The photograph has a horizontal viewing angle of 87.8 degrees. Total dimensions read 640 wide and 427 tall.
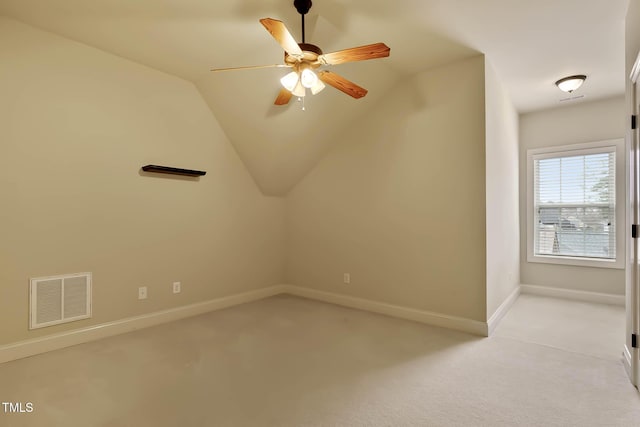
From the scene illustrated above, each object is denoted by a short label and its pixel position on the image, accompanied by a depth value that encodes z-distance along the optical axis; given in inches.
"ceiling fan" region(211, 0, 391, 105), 82.5
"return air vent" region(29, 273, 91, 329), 107.3
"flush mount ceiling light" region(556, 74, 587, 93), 142.1
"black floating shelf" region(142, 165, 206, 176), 131.5
